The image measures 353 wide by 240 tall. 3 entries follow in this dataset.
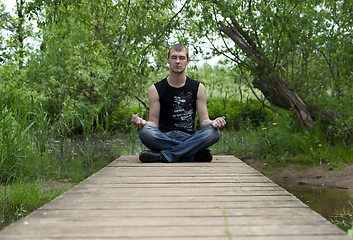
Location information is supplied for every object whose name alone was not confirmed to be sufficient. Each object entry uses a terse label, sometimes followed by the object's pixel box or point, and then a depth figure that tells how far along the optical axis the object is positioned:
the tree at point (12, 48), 10.13
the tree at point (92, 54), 5.44
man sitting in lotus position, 3.89
